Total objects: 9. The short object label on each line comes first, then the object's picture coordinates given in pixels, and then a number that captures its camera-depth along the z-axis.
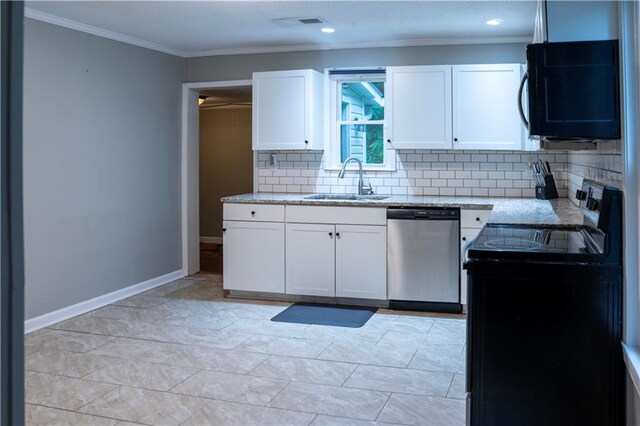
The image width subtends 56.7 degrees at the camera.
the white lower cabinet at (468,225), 4.54
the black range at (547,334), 1.92
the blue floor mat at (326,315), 4.44
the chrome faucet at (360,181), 5.27
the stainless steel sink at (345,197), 5.10
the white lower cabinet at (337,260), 4.80
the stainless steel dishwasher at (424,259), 4.59
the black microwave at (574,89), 1.96
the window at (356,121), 5.53
